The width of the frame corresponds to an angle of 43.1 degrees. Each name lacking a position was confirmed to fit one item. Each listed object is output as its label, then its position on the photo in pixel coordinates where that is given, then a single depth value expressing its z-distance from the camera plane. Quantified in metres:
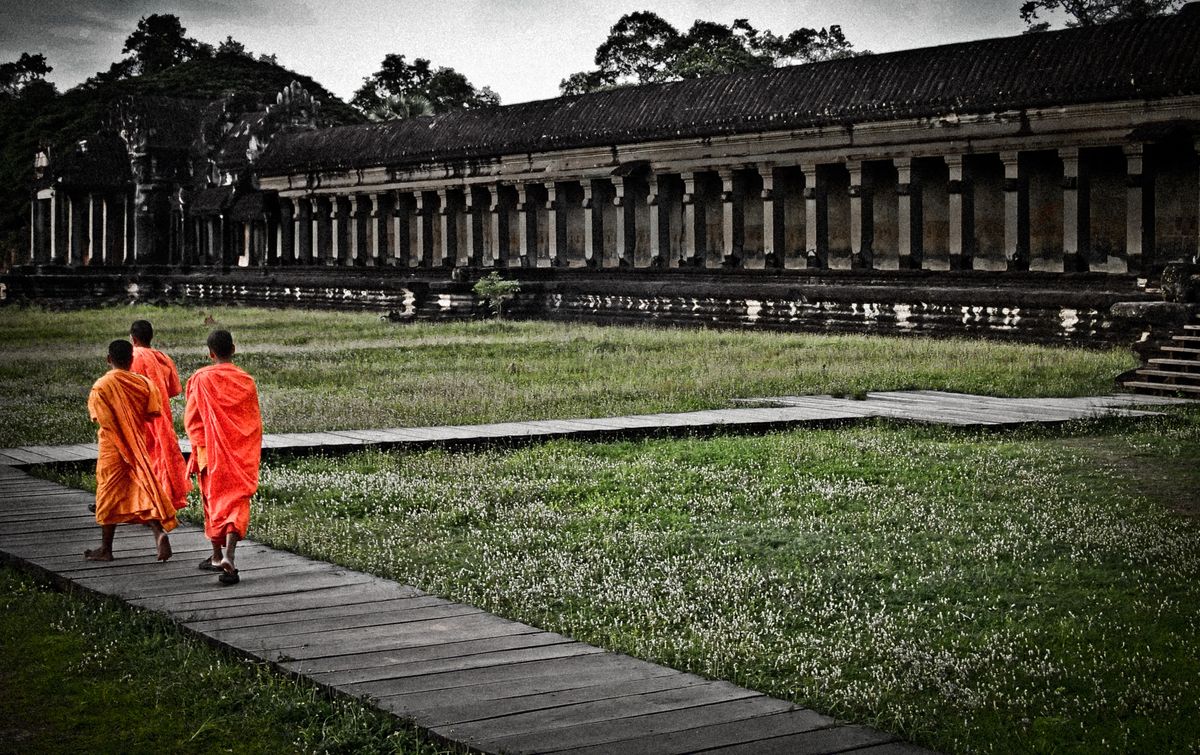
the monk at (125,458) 8.93
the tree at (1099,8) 50.34
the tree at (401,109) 67.62
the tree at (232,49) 89.88
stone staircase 17.66
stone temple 27.47
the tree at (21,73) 94.75
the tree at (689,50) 60.22
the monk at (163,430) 9.55
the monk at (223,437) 8.53
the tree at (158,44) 95.94
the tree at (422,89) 74.94
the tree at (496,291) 35.47
